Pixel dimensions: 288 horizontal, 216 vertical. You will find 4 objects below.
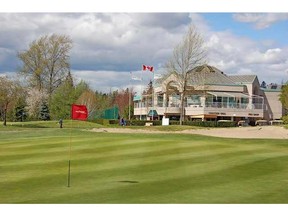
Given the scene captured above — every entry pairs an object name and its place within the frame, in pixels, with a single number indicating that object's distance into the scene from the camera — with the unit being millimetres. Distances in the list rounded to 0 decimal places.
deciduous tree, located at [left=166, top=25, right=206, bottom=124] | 61875
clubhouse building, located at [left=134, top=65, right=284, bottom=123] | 67188
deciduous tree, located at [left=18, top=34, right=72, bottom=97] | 69625
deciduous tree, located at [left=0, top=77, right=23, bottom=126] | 58312
